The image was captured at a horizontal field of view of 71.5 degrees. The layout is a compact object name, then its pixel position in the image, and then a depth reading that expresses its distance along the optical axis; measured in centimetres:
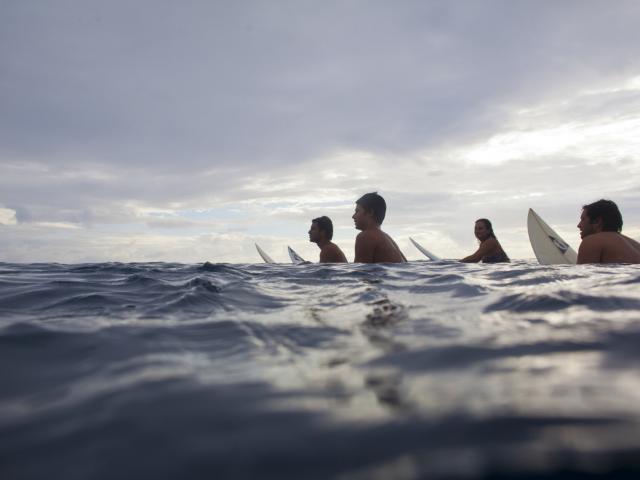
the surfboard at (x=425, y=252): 1570
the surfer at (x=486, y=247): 1022
